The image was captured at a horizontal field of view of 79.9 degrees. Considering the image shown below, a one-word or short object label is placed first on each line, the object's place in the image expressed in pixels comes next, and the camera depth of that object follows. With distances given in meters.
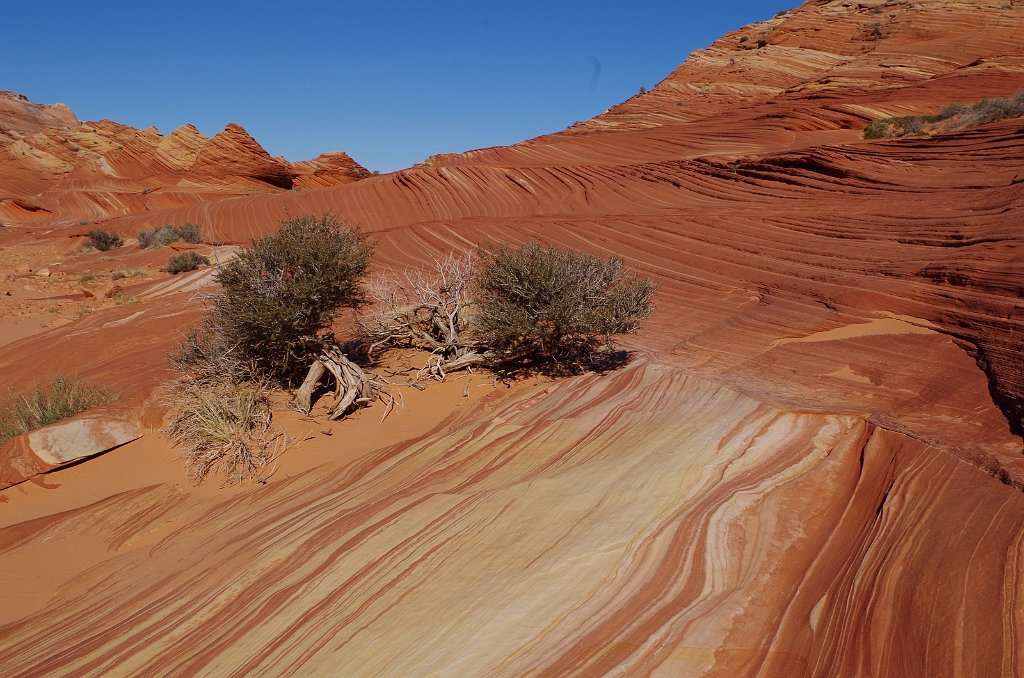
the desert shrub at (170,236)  23.27
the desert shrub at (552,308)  7.50
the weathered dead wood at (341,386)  7.21
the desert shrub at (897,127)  17.63
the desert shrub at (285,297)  7.18
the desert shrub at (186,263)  17.06
